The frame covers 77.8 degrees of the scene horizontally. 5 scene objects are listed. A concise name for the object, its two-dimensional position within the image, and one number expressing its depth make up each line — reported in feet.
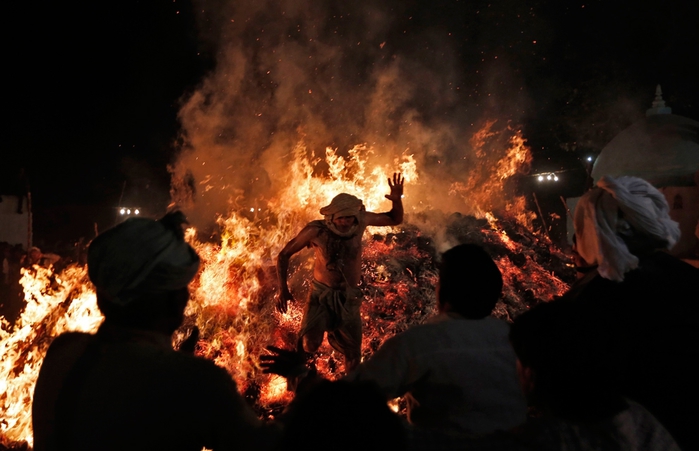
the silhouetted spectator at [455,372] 5.98
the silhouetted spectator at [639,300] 4.50
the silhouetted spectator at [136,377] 4.20
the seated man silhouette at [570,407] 4.23
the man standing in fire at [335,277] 16.79
